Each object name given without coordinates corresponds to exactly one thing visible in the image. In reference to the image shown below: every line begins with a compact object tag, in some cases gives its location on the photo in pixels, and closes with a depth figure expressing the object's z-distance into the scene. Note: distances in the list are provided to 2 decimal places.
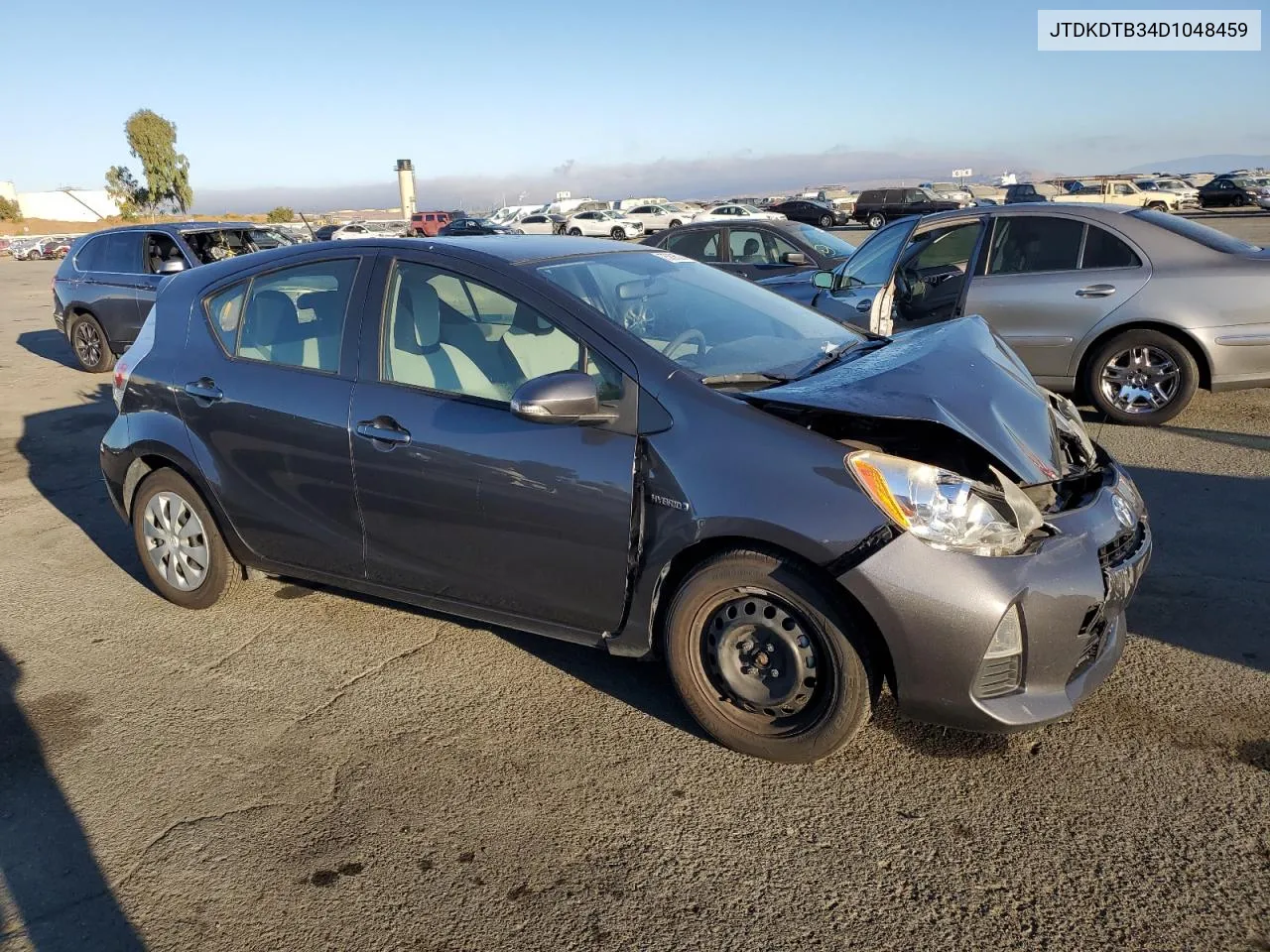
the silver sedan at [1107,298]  6.44
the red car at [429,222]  46.41
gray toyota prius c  2.85
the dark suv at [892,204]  41.47
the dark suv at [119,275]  11.16
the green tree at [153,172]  79.19
